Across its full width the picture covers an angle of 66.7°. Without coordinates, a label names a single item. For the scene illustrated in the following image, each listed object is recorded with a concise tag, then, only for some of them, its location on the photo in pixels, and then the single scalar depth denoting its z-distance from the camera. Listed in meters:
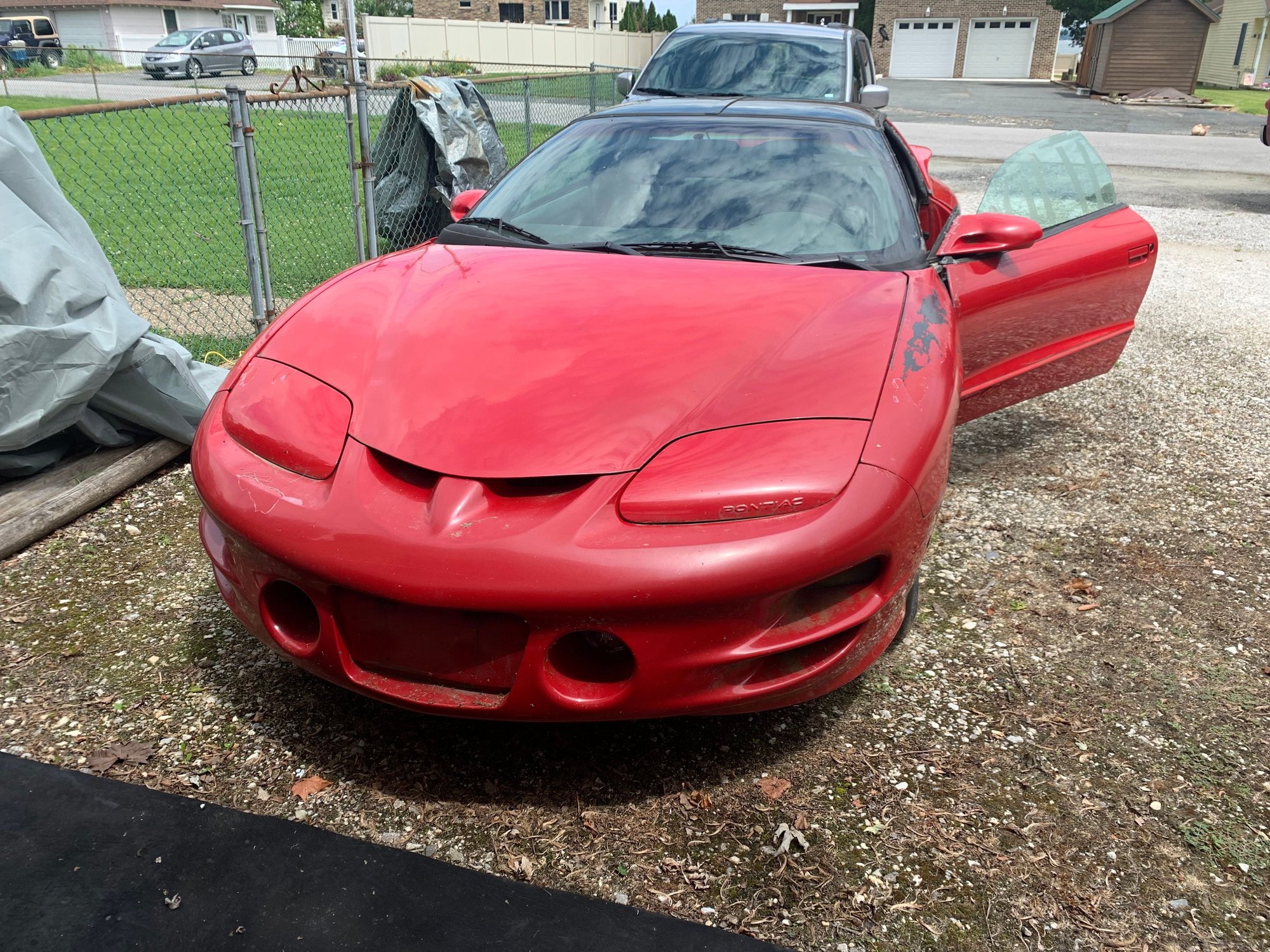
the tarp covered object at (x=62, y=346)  3.30
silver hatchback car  31.94
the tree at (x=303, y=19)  50.78
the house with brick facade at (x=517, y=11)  55.59
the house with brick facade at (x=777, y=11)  48.56
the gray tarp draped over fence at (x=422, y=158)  7.53
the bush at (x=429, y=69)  22.52
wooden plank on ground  3.31
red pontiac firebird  1.91
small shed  31.73
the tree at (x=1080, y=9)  42.09
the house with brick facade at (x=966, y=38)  43.94
